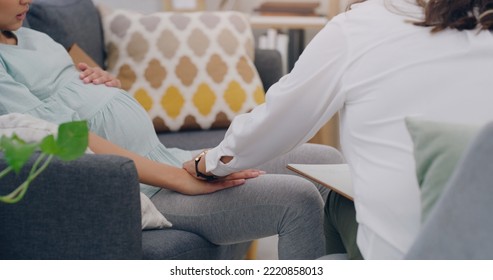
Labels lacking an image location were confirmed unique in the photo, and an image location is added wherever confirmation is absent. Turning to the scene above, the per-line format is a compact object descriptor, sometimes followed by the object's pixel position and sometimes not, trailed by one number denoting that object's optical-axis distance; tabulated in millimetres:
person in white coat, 2411
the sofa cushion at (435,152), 2331
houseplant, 1618
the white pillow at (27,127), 2658
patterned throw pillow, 3860
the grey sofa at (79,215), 2610
